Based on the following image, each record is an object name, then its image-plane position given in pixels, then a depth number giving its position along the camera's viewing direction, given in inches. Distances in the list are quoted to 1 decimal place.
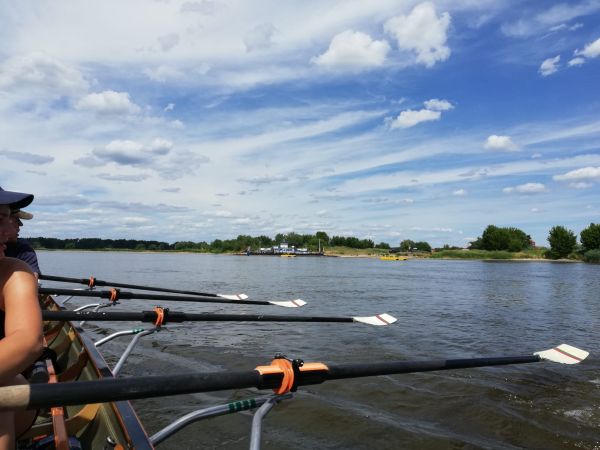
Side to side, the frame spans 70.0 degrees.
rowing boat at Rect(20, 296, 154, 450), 118.0
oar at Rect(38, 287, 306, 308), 258.5
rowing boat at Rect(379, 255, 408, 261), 4236.7
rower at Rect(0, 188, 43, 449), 80.7
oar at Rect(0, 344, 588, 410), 68.9
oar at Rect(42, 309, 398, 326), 169.9
